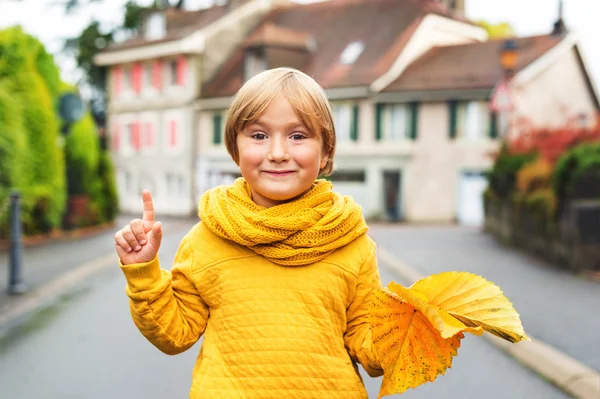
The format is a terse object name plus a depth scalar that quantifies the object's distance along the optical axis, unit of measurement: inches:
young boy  81.6
